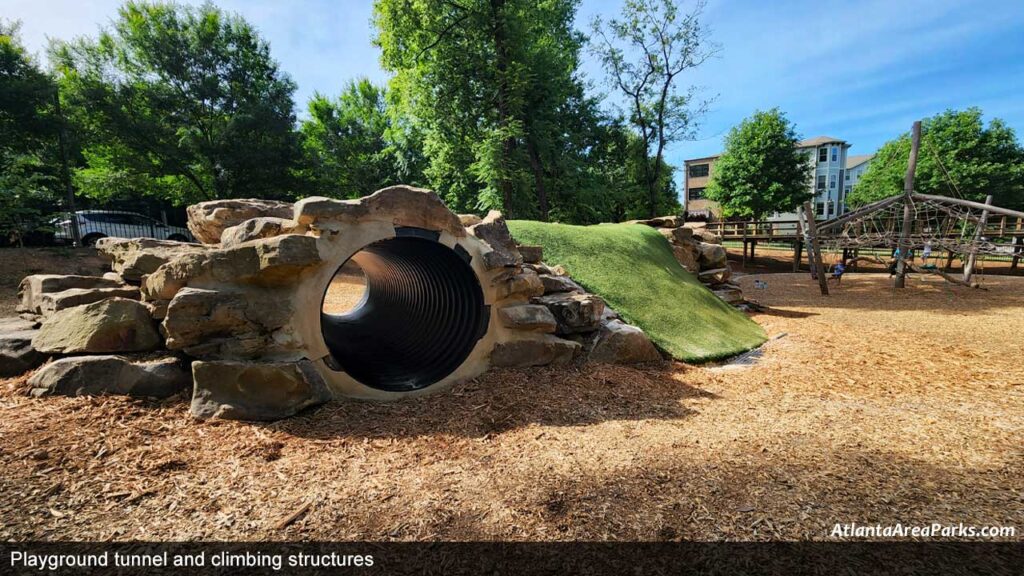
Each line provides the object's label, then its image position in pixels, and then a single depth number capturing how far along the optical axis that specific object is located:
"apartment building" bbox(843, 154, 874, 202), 62.00
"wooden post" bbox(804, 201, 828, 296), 14.14
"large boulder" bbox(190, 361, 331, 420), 3.66
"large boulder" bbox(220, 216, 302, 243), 4.29
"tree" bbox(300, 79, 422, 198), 23.51
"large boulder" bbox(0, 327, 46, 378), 3.90
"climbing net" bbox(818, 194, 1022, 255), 12.12
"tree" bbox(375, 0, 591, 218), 15.80
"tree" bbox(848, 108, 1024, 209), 29.13
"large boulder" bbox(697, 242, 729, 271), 11.85
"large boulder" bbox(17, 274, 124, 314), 4.81
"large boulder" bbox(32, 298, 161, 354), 3.84
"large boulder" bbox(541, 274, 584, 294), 6.59
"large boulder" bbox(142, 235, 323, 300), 3.87
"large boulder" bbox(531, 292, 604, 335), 6.02
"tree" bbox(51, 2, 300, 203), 17.94
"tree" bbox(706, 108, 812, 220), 30.30
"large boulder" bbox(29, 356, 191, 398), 3.60
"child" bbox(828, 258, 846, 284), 17.33
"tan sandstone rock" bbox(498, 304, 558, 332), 5.40
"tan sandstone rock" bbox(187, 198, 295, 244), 5.25
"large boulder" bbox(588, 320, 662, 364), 6.01
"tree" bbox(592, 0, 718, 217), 21.55
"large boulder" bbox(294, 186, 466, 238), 4.20
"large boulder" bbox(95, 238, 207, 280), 4.52
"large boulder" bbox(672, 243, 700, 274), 11.30
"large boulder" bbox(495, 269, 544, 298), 5.42
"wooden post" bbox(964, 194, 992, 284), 12.75
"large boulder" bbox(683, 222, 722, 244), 12.53
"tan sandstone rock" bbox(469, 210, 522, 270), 5.59
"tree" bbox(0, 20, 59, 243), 12.75
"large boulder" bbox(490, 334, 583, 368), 5.38
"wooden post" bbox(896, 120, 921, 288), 13.52
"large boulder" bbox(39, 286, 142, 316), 4.29
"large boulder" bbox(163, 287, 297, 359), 3.72
